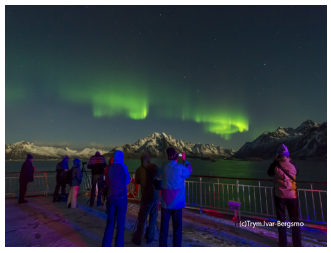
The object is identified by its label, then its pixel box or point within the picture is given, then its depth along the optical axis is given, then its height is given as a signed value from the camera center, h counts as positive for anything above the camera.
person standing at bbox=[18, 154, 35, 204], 6.51 -1.51
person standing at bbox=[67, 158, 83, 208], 5.86 -1.58
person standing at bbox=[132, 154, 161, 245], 3.44 -1.27
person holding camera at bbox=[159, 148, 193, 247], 2.98 -1.04
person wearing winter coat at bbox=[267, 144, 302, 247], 3.23 -1.04
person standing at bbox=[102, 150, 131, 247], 2.99 -1.10
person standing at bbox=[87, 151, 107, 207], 6.16 -1.32
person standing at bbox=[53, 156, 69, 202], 6.86 -1.63
